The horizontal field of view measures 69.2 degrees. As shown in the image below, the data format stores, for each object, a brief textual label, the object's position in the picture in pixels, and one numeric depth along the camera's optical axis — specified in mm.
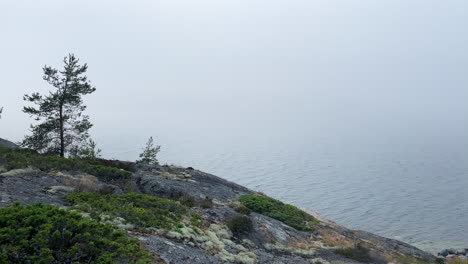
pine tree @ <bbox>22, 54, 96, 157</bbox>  27484
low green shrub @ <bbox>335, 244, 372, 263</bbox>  17938
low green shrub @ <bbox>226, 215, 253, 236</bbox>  16547
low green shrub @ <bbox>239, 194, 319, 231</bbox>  21628
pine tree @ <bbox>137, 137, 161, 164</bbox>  34778
